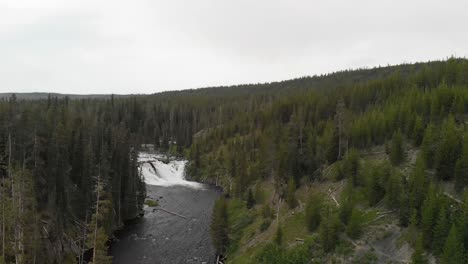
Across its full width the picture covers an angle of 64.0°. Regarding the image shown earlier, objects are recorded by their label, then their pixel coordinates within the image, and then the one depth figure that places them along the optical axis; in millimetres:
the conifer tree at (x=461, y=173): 43406
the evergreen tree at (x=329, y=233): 42531
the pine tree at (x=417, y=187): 41188
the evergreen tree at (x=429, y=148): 50156
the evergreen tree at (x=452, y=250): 32031
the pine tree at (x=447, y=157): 46594
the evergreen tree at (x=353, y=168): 55625
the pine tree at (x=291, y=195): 59178
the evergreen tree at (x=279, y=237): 47622
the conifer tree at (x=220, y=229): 54062
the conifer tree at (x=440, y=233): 35188
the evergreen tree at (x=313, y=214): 48531
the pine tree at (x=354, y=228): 42969
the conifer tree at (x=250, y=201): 70662
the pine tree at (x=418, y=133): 58531
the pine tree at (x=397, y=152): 55438
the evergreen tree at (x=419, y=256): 34812
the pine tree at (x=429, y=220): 36625
